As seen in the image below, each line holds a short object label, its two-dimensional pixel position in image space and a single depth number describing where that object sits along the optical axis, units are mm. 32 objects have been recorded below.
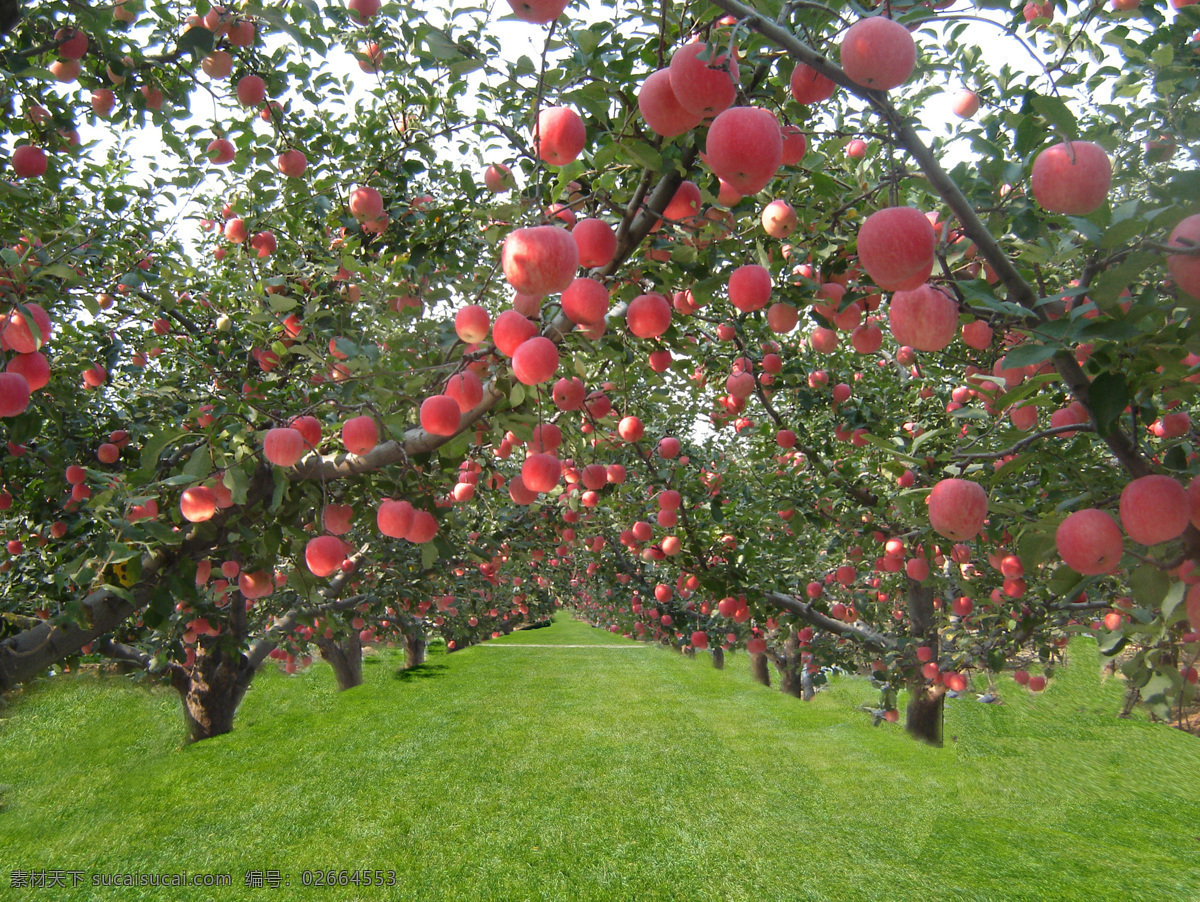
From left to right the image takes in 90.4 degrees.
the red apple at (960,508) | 1728
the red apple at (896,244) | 1219
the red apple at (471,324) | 1882
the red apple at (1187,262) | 1107
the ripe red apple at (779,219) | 1903
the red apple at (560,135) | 1429
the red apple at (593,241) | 1643
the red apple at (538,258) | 1413
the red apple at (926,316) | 1501
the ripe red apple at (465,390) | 2023
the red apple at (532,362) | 1619
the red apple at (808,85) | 1304
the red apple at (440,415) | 2025
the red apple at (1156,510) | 1336
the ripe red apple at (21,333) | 2137
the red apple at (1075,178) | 1192
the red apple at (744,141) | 1174
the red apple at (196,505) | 2367
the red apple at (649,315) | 2010
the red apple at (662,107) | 1214
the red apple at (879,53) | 1045
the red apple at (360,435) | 2266
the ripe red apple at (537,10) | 1115
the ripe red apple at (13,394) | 2137
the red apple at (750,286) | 1941
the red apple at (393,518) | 2492
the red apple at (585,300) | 1610
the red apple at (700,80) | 1113
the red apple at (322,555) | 2549
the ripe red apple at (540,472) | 2414
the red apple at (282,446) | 2246
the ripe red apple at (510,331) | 1721
